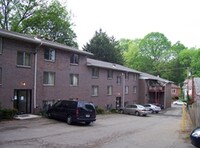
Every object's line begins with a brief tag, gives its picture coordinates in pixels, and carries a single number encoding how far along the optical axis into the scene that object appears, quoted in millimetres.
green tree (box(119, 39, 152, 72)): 50161
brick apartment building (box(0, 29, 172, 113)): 14902
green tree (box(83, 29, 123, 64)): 37638
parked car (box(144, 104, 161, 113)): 29905
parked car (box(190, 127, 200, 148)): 7865
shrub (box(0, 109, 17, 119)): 13528
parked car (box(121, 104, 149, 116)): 25033
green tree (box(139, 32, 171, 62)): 50647
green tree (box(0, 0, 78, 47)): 28953
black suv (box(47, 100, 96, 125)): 13973
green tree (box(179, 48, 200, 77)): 45923
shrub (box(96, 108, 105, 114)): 21711
